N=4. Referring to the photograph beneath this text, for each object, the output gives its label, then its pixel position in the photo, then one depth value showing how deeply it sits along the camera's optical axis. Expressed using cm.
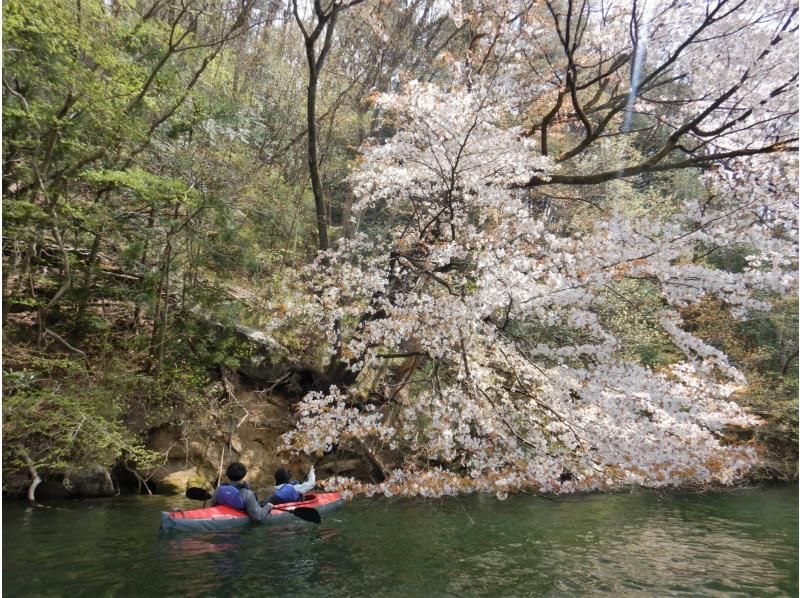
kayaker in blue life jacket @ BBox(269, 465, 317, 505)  674
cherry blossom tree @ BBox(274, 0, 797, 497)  568
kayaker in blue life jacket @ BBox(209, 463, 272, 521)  623
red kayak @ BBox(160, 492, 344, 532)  574
